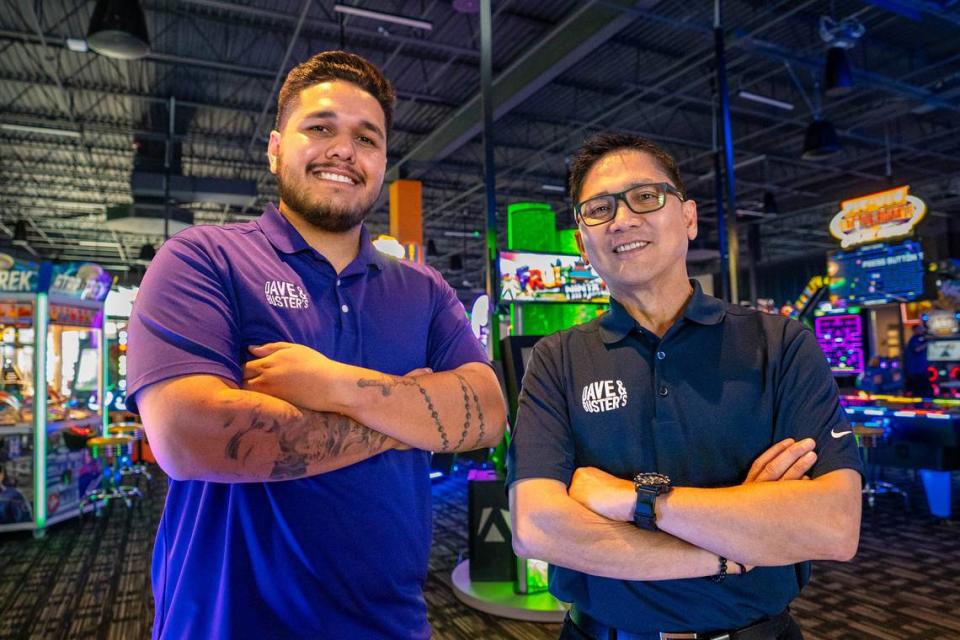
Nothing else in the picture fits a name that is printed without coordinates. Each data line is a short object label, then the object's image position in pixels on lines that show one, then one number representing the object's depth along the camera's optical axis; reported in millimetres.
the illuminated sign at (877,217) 6633
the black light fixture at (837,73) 6047
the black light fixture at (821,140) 7383
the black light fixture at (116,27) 4812
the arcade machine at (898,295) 5641
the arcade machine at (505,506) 3656
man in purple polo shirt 1083
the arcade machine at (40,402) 5398
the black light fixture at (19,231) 13562
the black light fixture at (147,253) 14408
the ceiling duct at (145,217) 11383
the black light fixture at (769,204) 12164
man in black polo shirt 1193
